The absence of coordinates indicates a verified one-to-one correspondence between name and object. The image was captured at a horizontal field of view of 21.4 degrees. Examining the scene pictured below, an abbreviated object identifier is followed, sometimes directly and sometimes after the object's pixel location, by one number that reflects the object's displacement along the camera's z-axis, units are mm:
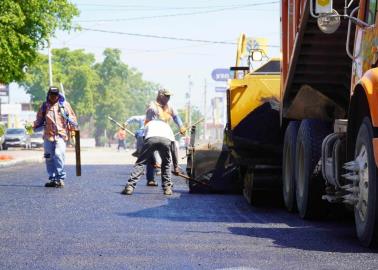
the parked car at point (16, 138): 65875
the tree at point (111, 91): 117212
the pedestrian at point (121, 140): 68900
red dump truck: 7789
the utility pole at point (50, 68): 56781
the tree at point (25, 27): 28453
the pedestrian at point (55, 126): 16578
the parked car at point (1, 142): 61862
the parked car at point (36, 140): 69625
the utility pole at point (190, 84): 149750
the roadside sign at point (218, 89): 114162
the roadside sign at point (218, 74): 127400
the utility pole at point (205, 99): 121238
